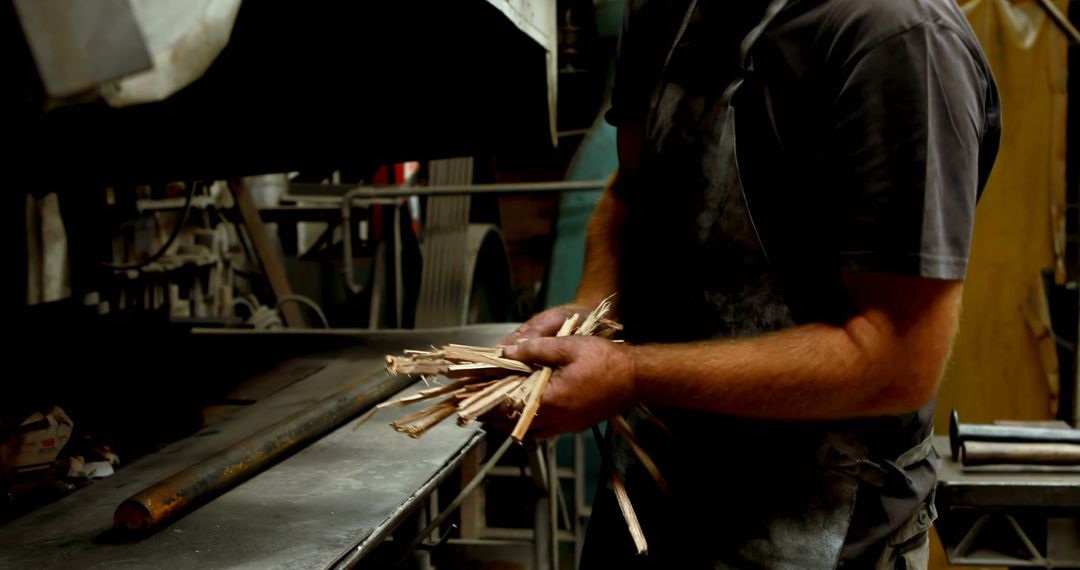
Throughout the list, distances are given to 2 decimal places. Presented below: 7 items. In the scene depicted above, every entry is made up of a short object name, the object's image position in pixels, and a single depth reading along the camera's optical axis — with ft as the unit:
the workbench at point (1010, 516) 8.45
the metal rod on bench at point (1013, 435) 8.91
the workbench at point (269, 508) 4.11
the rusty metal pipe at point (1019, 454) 8.70
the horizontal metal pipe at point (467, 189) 13.60
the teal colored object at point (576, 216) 14.88
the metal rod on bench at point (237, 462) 4.34
